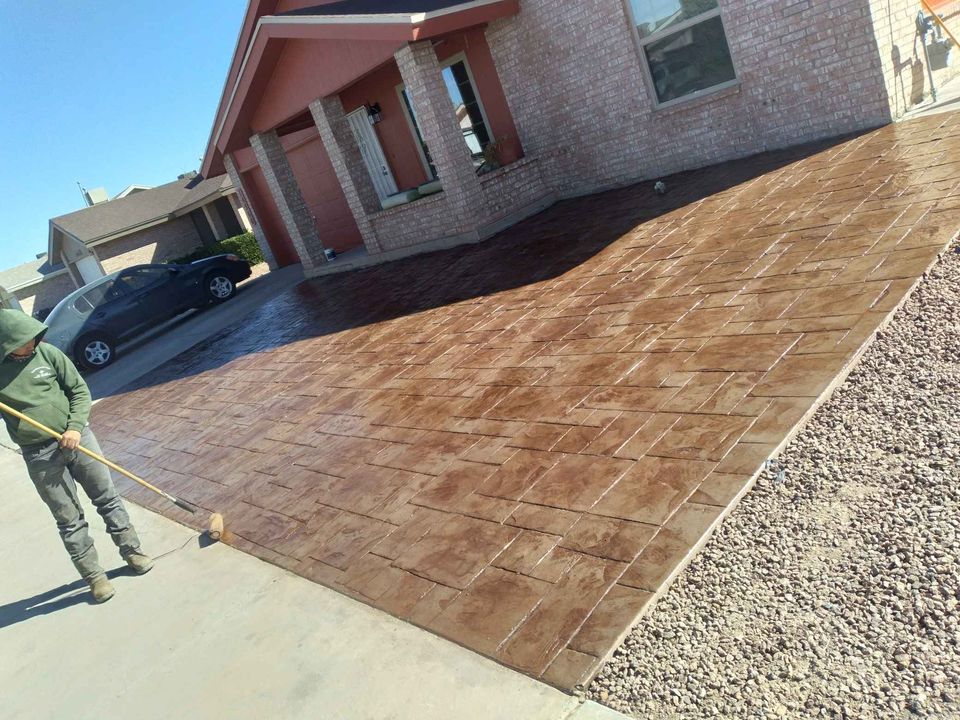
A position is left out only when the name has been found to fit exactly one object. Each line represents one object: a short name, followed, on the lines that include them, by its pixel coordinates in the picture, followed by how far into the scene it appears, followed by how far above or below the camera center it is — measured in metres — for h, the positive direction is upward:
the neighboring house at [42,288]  35.12 +1.34
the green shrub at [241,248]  26.11 -0.06
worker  4.94 -0.80
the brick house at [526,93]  8.34 +0.22
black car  14.75 -0.42
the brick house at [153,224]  27.52 +1.78
